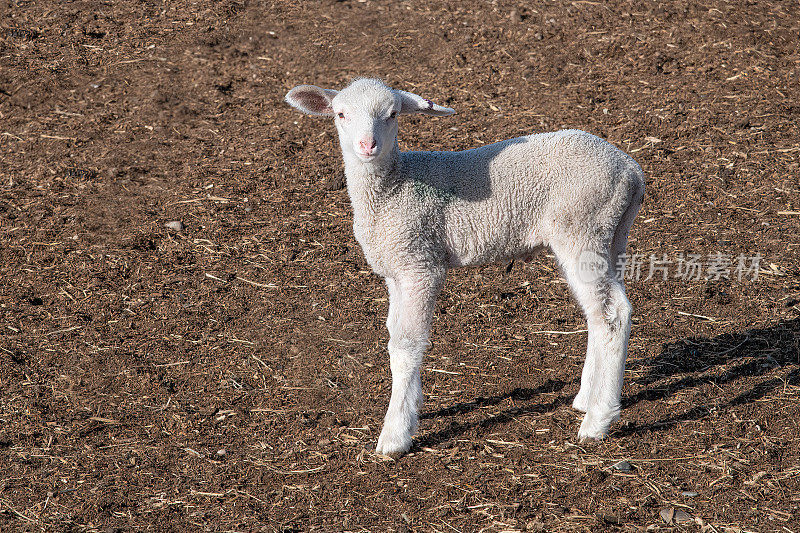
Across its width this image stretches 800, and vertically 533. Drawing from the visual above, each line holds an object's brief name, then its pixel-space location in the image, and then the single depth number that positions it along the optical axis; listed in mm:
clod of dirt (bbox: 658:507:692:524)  9266
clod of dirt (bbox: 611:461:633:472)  10102
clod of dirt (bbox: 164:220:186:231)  15905
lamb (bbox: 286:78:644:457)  10156
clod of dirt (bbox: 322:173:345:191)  17266
